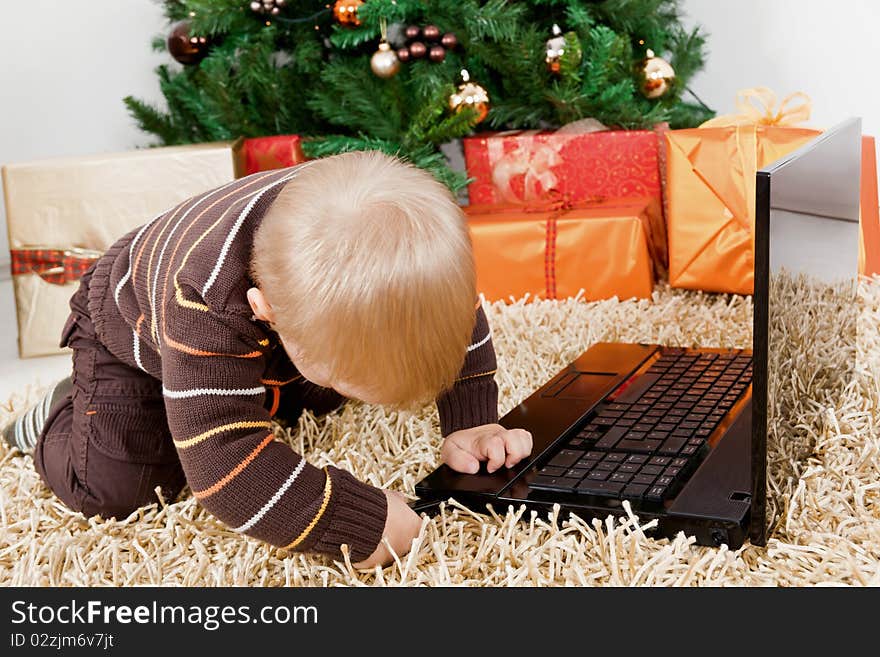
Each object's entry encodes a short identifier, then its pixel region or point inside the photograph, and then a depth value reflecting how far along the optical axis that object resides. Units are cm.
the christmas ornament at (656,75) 162
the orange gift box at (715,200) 138
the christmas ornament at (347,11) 151
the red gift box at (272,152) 155
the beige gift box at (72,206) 151
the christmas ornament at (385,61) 152
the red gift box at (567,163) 158
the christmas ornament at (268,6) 156
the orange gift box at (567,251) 149
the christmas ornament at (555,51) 154
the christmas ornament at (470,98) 153
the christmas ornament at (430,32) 153
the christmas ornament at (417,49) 153
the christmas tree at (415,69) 153
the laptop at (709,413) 63
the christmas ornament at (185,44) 162
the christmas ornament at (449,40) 155
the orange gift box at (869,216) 134
